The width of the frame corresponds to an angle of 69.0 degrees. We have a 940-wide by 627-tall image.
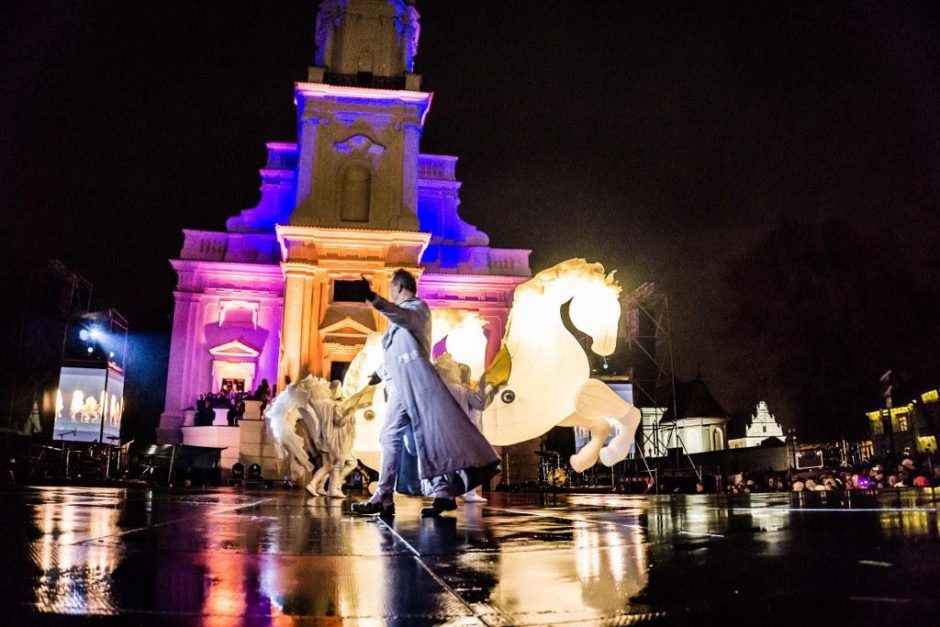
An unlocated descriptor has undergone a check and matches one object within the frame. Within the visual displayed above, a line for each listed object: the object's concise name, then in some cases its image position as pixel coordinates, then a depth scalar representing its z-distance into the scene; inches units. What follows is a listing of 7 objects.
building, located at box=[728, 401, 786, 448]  2215.8
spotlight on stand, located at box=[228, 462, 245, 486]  695.0
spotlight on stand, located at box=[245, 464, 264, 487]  680.2
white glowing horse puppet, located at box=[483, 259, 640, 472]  311.4
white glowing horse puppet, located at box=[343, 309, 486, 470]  337.4
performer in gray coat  179.9
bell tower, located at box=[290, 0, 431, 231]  1071.6
